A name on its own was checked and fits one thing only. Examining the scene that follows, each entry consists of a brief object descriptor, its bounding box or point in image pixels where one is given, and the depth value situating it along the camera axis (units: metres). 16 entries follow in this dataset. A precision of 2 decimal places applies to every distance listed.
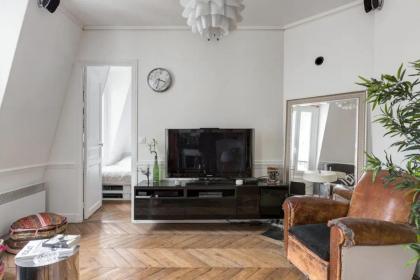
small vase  3.46
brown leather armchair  1.65
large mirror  2.95
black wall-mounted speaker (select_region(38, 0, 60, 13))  2.57
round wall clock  3.60
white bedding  4.58
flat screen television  3.44
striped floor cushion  2.70
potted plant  1.29
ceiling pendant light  1.89
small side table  1.64
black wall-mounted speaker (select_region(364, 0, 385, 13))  2.58
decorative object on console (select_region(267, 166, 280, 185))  3.44
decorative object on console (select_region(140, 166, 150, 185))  3.44
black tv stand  3.23
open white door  3.71
